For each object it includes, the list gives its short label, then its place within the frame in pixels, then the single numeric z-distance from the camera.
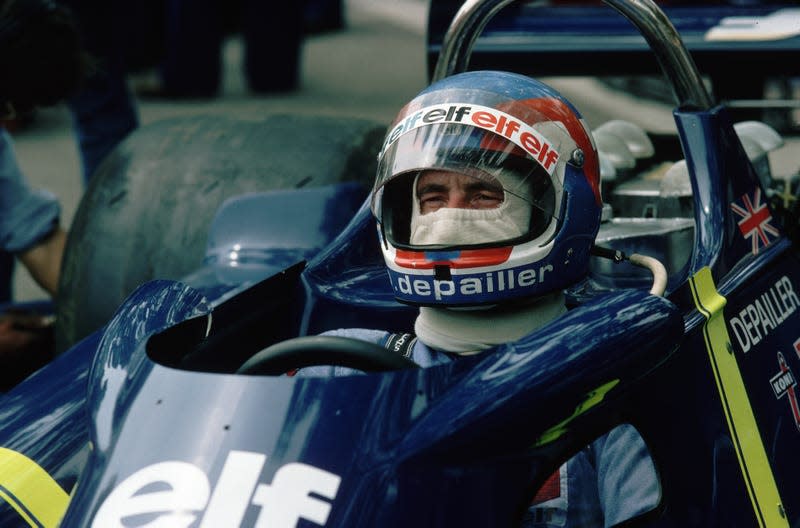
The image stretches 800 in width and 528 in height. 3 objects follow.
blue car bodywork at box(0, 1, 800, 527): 3.89
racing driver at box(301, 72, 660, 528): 4.77
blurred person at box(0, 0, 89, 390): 8.29
